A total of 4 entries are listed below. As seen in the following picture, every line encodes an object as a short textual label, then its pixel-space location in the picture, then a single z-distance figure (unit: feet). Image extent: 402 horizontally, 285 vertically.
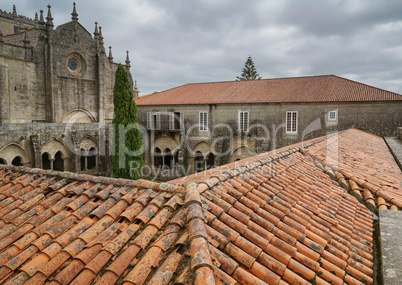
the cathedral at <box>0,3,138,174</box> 53.21
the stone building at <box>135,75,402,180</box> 63.00
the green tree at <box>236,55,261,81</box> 153.62
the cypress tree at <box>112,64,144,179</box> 61.62
